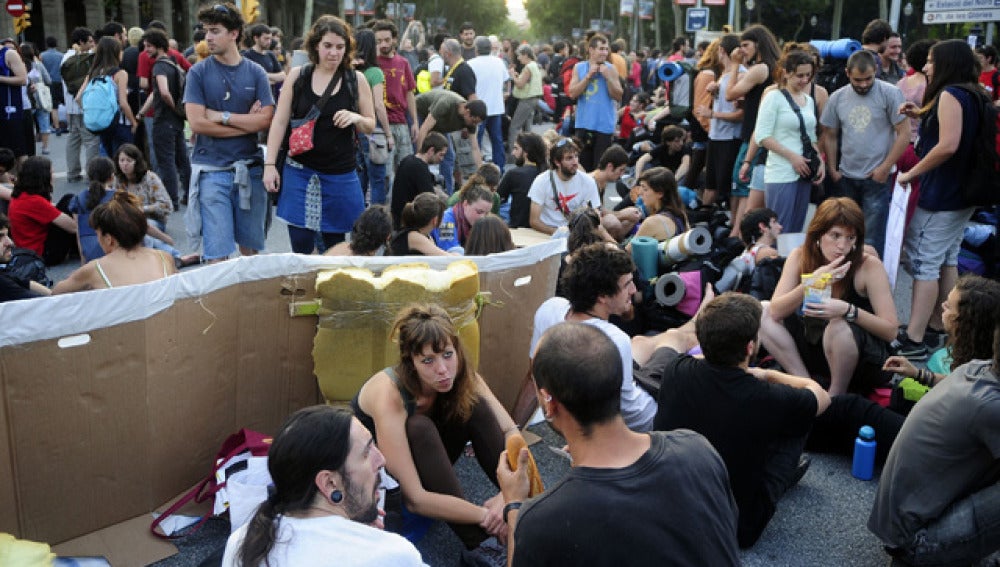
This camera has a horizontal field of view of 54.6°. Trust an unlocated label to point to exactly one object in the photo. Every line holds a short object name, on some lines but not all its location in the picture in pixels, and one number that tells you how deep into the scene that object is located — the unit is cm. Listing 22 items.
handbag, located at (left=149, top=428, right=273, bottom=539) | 372
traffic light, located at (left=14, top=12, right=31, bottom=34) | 1977
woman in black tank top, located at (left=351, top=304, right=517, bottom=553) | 345
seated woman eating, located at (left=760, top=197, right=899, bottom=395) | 471
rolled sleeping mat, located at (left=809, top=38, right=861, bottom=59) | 905
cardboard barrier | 331
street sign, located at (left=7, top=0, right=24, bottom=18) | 1795
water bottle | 434
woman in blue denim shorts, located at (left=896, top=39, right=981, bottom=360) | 582
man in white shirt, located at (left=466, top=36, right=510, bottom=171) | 1148
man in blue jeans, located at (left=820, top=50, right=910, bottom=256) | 687
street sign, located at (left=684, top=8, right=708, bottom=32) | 2272
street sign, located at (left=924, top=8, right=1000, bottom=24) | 1305
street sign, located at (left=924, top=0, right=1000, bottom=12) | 1329
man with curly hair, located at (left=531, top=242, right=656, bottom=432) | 409
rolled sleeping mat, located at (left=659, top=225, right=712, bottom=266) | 560
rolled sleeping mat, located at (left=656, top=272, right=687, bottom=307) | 537
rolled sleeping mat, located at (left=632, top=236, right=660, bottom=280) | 586
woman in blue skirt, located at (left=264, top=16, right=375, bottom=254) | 554
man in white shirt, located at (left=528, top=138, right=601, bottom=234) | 723
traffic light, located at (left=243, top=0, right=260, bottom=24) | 1580
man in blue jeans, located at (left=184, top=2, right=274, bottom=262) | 567
